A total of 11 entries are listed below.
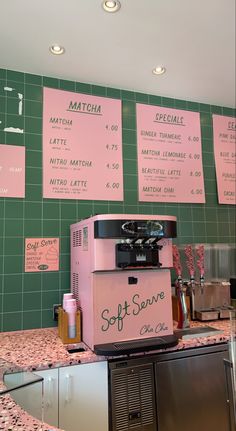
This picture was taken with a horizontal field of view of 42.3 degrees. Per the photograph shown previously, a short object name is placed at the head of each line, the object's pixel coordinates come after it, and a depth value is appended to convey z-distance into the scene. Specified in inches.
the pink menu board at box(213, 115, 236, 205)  115.8
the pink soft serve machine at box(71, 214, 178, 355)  65.4
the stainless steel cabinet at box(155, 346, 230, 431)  68.3
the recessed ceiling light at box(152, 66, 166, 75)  93.0
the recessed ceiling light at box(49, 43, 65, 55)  81.4
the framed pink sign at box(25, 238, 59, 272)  87.4
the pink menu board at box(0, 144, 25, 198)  86.7
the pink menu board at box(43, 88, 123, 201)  92.8
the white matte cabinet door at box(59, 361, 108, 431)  62.2
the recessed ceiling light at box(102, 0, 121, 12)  67.2
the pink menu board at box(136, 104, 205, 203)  104.8
